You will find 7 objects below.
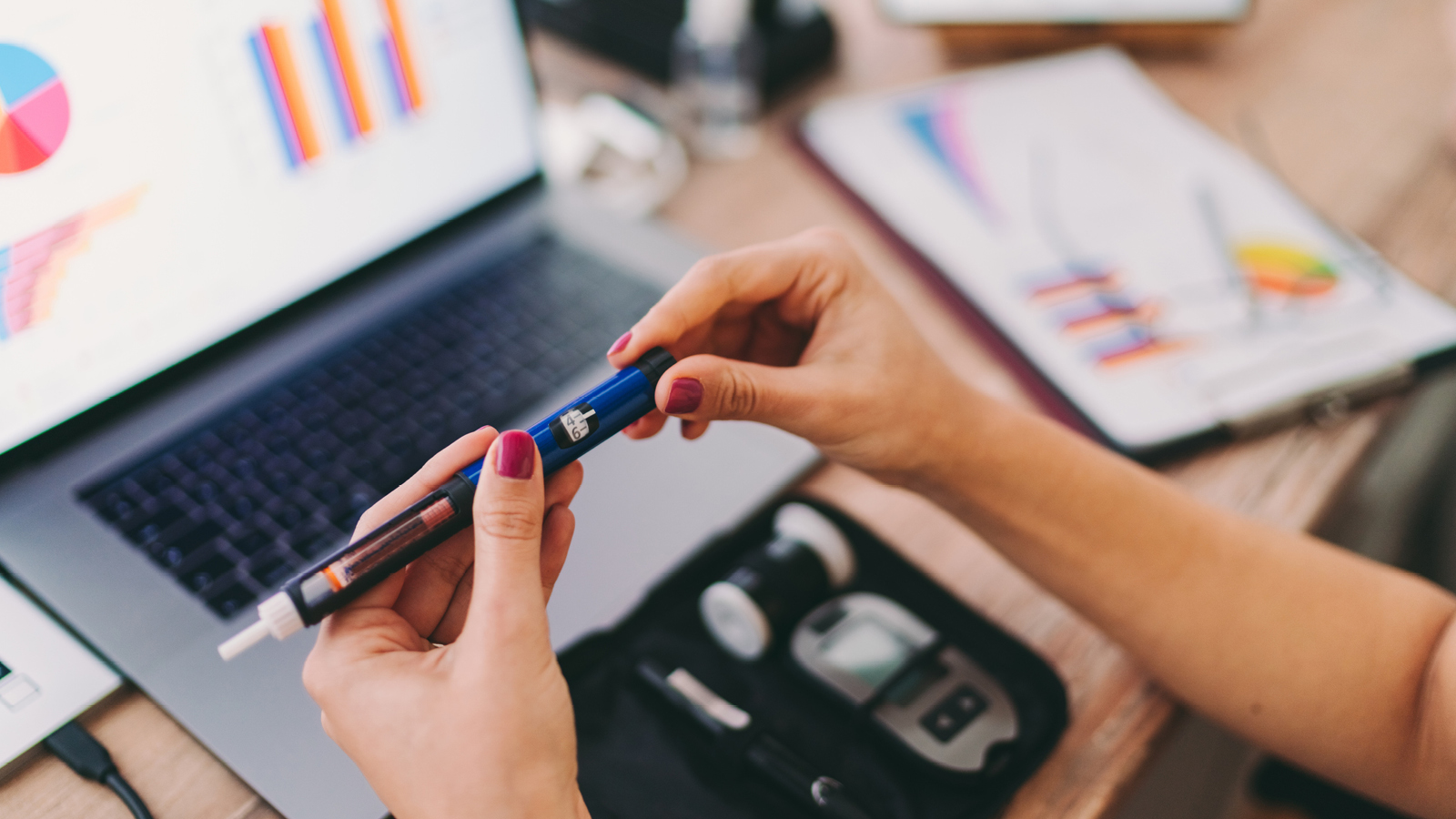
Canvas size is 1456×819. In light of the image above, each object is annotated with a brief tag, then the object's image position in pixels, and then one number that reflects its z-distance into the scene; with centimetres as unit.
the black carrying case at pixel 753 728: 44
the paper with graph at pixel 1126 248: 66
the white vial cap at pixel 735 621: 47
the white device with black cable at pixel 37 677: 45
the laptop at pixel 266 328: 48
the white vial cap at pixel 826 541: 50
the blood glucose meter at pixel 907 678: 45
